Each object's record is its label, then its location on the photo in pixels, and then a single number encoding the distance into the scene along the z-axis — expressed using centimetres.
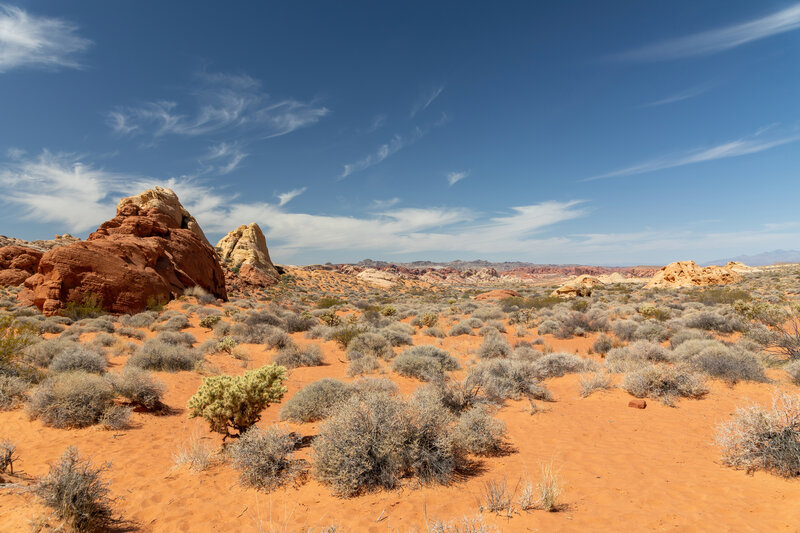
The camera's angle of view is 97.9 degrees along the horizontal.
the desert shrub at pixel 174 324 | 1469
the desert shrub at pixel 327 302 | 2794
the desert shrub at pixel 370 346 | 1191
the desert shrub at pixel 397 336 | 1380
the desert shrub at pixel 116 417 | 606
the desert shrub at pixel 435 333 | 1603
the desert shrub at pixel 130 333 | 1333
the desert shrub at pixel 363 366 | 1012
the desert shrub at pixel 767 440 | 417
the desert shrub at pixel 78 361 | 798
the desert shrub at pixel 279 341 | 1303
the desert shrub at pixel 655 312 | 1723
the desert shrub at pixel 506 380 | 774
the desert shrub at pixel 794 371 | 744
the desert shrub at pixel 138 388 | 703
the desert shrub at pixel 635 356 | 944
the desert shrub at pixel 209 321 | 1591
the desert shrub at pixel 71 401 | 596
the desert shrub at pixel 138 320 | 1514
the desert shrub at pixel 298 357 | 1112
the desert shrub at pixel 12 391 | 637
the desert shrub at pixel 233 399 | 550
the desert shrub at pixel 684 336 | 1142
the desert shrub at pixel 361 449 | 429
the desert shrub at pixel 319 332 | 1484
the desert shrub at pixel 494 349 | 1210
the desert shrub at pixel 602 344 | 1232
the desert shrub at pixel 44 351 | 862
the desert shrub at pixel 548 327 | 1582
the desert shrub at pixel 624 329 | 1357
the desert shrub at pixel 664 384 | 749
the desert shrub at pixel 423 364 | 965
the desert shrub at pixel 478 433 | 525
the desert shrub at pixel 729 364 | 794
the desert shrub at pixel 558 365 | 980
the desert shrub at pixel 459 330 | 1643
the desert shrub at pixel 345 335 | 1358
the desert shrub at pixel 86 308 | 1546
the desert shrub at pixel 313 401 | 682
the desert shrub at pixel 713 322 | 1342
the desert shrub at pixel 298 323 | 1670
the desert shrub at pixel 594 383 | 833
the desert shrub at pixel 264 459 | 450
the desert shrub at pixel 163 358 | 955
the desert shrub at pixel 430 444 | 445
